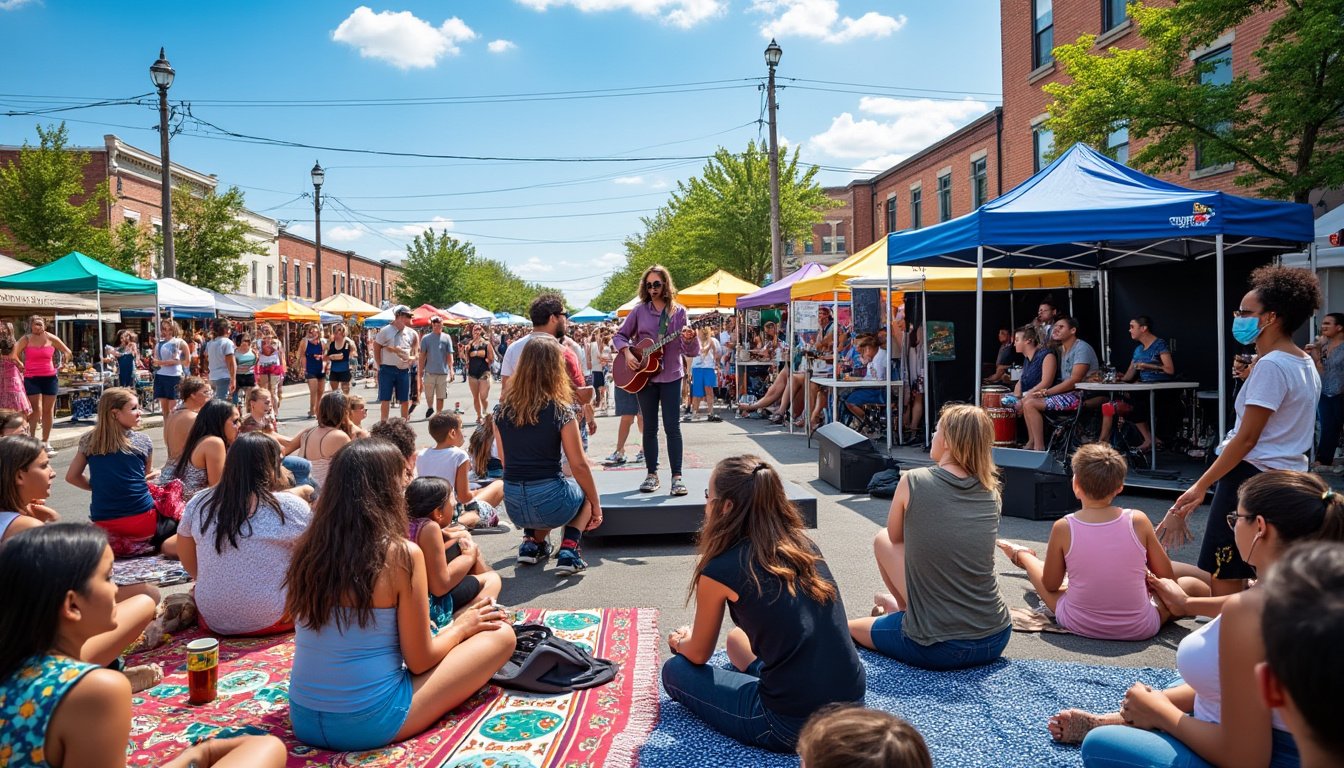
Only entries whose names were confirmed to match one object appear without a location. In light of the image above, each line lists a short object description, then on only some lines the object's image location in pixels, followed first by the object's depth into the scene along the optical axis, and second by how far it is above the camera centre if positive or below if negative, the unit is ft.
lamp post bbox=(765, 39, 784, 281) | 70.90 +15.52
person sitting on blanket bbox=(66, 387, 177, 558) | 19.42 -2.12
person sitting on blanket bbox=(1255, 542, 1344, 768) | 4.02 -1.38
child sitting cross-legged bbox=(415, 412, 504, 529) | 21.33 -2.14
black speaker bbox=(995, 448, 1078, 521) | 23.96 -3.43
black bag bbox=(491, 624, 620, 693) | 12.68 -4.42
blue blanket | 10.74 -4.78
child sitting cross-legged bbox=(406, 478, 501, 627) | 13.38 -2.98
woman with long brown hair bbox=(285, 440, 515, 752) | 10.02 -2.75
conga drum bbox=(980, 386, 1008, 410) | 33.76 -1.21
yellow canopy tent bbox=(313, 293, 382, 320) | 87.61 +7.45
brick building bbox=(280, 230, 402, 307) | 162.30 +23.43
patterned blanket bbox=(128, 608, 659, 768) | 10.75 -4.70
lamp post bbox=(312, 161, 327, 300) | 102.47 +22.41
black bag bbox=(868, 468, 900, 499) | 27.48 -3.72
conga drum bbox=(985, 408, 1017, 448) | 33.30 -2.28
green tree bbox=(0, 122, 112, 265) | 76.95 +16.24
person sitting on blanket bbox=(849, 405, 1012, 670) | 13.06 -2.84
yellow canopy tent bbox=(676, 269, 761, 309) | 60.75 +5.62
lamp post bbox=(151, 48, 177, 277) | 59.77 +17.34
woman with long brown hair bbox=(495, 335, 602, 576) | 18.10 -1.59
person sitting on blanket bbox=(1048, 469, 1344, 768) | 7.42 -3.07
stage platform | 21.36 -3.52
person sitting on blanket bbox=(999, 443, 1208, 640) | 14.15 -3.32
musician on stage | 23.26 +0.64
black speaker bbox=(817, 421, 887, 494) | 28.45 -3.11
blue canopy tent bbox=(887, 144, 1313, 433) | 25.43 +4.54
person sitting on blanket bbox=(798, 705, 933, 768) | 5.00 -2.21
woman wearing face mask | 14.19 -0.65
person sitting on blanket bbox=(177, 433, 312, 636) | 13.78 -2.55
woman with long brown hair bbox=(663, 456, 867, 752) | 9.91 -2.79
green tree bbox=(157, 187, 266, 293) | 94.94 +15.60
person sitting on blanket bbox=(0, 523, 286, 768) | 6.75 -2.22
